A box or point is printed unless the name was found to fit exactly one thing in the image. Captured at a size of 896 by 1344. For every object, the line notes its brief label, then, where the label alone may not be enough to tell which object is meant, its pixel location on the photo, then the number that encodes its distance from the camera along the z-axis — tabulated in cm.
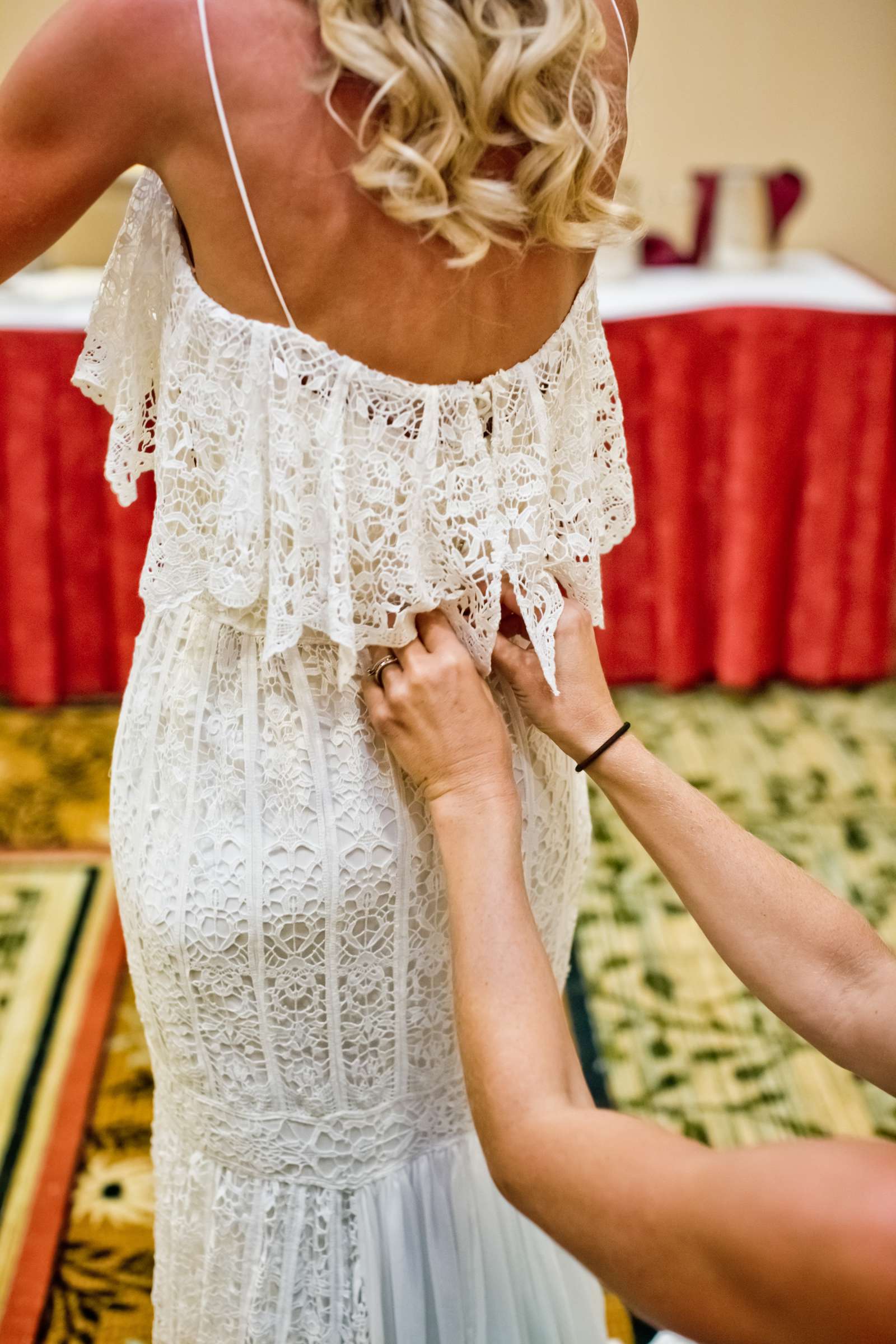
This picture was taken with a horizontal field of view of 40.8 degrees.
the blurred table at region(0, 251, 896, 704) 295
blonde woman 78
